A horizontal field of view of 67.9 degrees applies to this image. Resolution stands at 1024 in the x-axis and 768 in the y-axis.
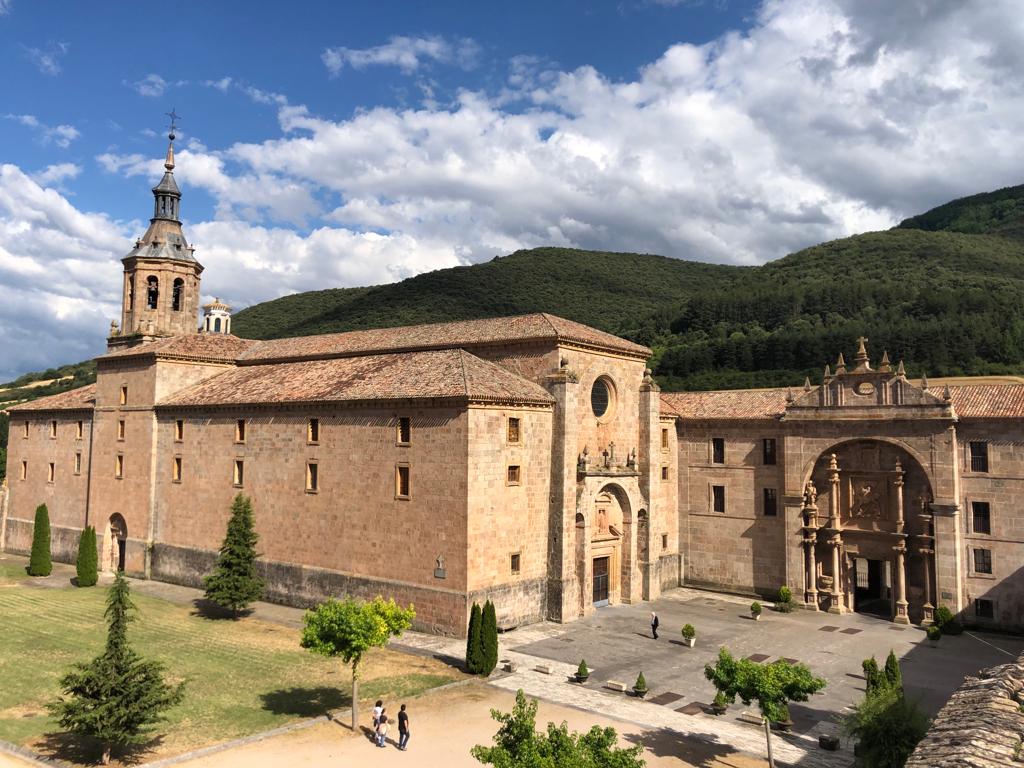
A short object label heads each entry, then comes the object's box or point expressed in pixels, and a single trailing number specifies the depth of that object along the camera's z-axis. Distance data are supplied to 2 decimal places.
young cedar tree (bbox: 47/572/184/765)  17.64
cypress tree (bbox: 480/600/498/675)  25.64
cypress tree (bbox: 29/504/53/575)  43.19
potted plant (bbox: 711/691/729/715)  22.54
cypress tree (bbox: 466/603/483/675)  25.58
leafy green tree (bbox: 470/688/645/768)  12.22
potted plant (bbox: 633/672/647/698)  23.97
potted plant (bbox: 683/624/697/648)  29.91
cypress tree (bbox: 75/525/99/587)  40.47
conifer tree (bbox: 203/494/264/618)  33.28
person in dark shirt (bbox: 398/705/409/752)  19.42
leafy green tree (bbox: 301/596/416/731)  20.86
